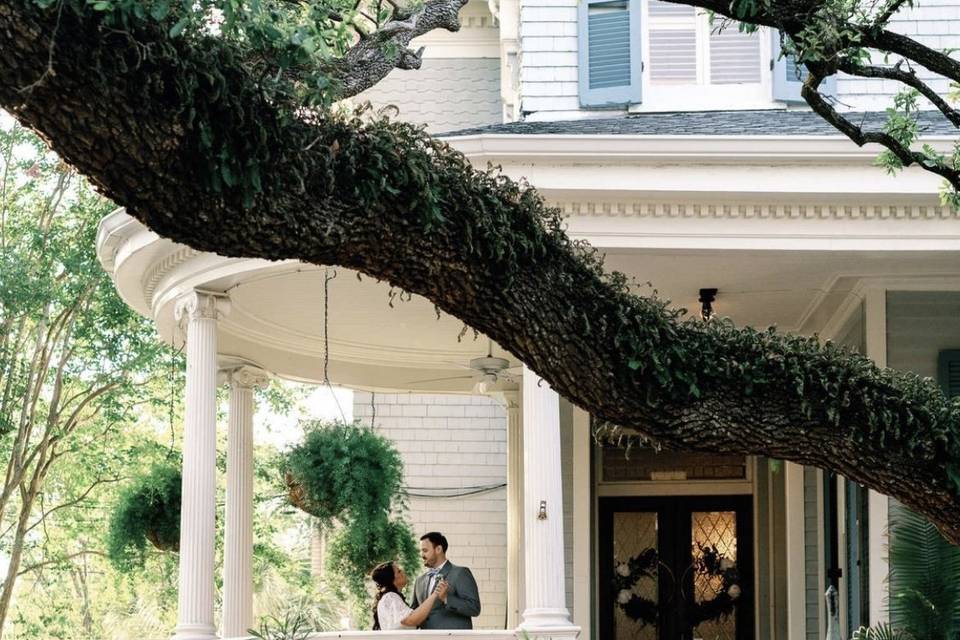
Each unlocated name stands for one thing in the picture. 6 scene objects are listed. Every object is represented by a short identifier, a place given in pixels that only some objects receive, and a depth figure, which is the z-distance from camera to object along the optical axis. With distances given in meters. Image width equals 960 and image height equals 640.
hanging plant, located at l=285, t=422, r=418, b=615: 10.69
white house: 10.65
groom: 11.26
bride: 11.12
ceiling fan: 13.37
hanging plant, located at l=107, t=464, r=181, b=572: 12.15
